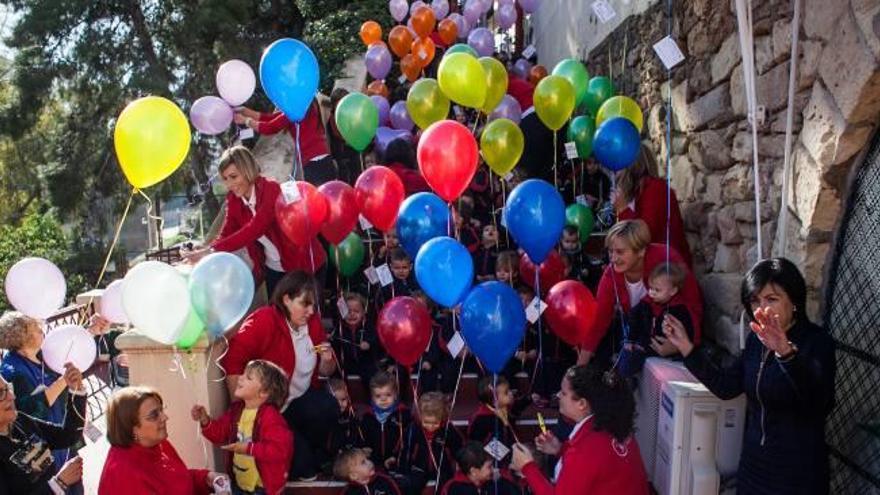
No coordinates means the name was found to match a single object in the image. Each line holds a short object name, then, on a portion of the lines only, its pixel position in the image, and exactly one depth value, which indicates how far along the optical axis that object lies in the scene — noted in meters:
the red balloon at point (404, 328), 3.49
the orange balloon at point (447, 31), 9.02
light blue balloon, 2.99
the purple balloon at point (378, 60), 8.09
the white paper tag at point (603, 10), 4.53
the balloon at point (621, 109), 4.93
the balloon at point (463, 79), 4.91
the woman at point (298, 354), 3.23
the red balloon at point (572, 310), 3.59
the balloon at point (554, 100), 4.91
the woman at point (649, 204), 4.08
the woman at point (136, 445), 2.55
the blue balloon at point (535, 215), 3.61
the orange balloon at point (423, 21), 8.76
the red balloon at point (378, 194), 4.05
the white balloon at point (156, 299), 2.87
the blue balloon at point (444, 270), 3.41
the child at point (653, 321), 3.20
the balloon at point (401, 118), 6.45
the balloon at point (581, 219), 4.88
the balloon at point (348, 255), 4.60
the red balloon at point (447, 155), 3.79
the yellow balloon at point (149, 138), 3.37
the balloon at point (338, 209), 3.99
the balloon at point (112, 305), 3.44
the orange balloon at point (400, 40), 8.55
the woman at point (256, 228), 3.61
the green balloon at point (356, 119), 5.11
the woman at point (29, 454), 2.46
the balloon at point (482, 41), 8.32
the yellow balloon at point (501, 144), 4.38
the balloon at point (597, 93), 5.81
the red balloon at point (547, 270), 4.41
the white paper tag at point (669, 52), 3.79
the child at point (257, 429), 2.95
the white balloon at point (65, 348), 3.11
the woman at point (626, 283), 3.34
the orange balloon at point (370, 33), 9.07
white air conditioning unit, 2.72
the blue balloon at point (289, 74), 3.97
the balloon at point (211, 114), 4.82
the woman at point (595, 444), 2.44
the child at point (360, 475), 3.28
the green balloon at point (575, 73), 5.62
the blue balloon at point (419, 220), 3.88
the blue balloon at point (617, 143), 4.48
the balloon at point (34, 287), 3.22
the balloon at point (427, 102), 5.26
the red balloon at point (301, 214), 3.62
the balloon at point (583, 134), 5.27
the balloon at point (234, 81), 4.62
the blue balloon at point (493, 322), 3.24
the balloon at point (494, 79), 5.12
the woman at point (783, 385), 2.22
